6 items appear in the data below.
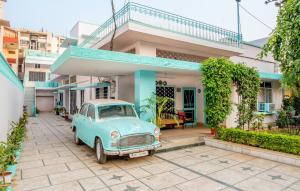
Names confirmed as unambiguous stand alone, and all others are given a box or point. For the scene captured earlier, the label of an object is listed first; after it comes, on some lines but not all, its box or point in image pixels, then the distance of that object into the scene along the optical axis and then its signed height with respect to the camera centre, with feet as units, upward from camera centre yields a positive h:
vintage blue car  18.42 -2.89
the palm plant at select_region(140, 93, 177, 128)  28.46 -0.90
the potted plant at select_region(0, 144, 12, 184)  13.43 -4.72
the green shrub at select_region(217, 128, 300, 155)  20.27 -4.40
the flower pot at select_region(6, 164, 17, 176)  15.97 -5.36
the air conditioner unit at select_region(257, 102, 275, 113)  45.34 -1.58
